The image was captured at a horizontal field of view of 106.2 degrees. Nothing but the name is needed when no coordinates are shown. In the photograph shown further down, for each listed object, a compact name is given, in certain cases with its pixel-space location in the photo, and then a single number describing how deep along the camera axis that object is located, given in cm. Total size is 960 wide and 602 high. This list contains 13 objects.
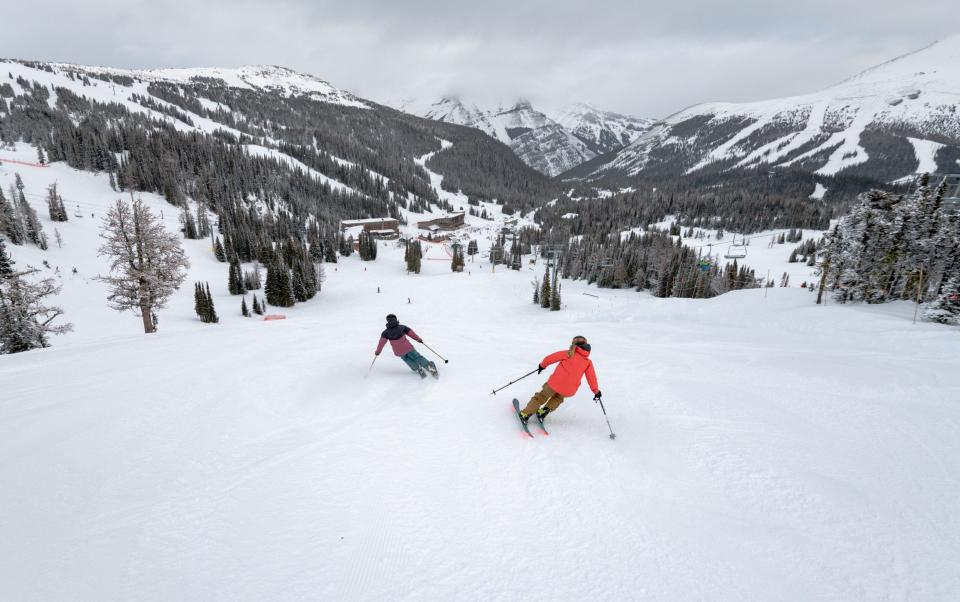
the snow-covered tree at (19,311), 2094
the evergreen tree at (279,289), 5925
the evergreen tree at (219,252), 7906
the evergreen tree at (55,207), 7031
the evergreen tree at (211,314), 4549
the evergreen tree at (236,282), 6228
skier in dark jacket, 968
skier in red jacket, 712
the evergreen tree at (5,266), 2192
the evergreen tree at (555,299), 5341
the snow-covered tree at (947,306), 1723
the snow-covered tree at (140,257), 2302
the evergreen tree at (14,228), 5300
